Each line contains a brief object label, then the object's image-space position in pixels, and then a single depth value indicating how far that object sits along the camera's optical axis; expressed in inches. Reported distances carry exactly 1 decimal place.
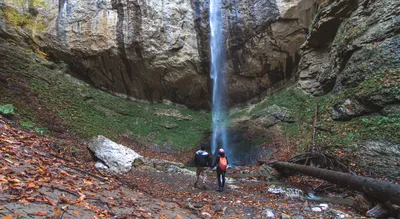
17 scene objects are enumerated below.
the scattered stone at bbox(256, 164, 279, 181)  342.7
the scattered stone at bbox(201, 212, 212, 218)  162.9
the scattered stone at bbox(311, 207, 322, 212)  182.5
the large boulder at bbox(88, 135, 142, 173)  296.4
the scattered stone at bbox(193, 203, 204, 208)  186.6
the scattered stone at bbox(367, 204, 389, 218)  160.4
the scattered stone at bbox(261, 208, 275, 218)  170.2
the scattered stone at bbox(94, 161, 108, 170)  273.1
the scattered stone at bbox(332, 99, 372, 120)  343.0
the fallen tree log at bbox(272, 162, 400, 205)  153.8
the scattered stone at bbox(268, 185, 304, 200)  236.9
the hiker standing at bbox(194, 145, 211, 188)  267.1
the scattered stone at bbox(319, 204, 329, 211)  186.1
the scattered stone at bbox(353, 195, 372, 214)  177.5
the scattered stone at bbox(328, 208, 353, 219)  167.3
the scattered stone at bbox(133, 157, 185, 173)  338.6
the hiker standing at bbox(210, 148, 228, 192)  259.2
